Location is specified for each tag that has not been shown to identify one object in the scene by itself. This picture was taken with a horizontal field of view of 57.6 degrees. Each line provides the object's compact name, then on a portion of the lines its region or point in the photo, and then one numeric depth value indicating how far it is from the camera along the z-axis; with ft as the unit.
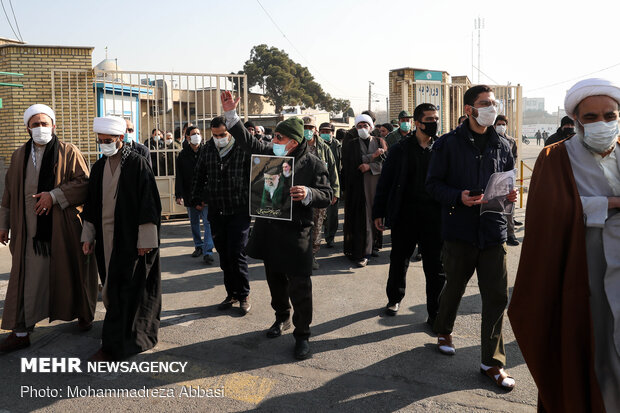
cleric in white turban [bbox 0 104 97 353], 15.57
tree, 161.89
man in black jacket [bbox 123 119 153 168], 24.45
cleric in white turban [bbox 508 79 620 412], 9.01
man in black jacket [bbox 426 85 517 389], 13.03
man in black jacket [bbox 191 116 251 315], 18.43
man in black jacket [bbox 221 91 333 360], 14.89
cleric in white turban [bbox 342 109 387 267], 25.18
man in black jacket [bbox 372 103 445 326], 16.63
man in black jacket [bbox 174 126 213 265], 25.54
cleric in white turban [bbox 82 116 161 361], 14.70
